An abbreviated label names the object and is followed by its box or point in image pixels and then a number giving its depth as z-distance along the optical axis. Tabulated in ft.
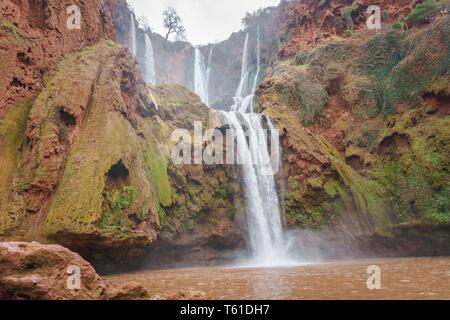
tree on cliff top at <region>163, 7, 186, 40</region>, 179.93
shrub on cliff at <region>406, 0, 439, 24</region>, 67.51
